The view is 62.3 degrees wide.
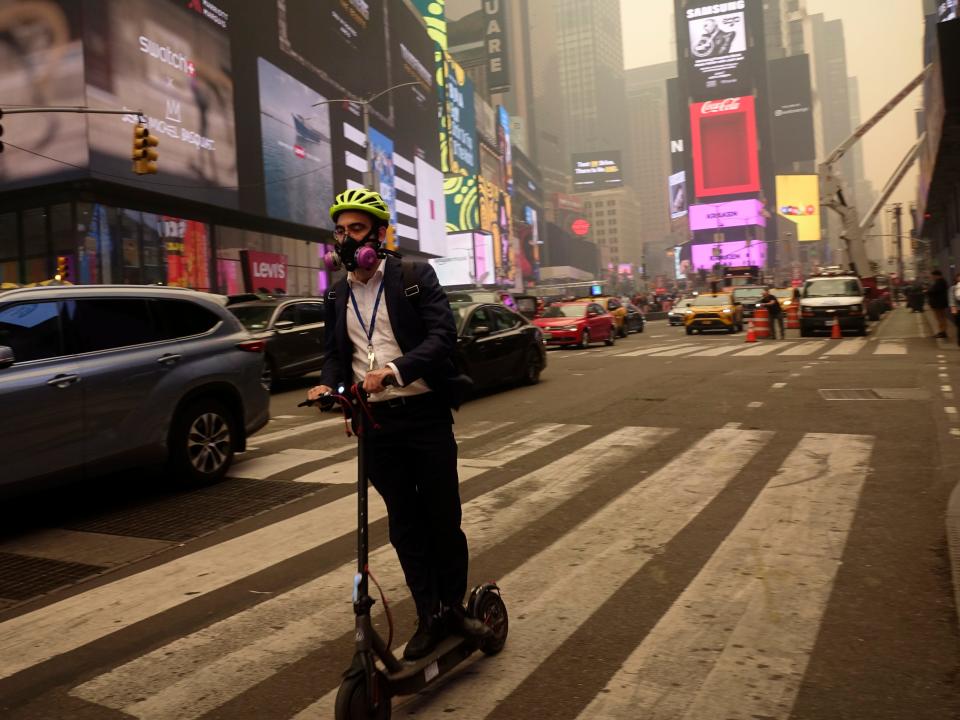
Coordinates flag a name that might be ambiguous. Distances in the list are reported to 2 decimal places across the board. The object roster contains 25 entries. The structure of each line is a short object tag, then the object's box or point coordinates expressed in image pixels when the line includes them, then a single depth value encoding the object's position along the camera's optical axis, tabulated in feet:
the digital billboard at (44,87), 86.89
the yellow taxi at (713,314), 98.63
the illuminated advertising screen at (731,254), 538.88
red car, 78.89
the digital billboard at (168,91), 89.81
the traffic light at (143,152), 57.88
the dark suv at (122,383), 17.97
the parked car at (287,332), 47.11
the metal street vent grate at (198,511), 18.24
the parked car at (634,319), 117.08
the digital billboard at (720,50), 634.84
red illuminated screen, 573.33
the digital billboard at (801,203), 617.62
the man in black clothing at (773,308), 81.10
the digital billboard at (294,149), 124.57
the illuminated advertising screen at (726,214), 562.25
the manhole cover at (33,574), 14.56
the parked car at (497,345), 39.78
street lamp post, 93.12
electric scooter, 8.52
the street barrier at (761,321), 80.61
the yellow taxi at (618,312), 106.93
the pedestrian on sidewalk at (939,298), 70.16
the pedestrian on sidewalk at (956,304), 58.90
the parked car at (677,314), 137.08
